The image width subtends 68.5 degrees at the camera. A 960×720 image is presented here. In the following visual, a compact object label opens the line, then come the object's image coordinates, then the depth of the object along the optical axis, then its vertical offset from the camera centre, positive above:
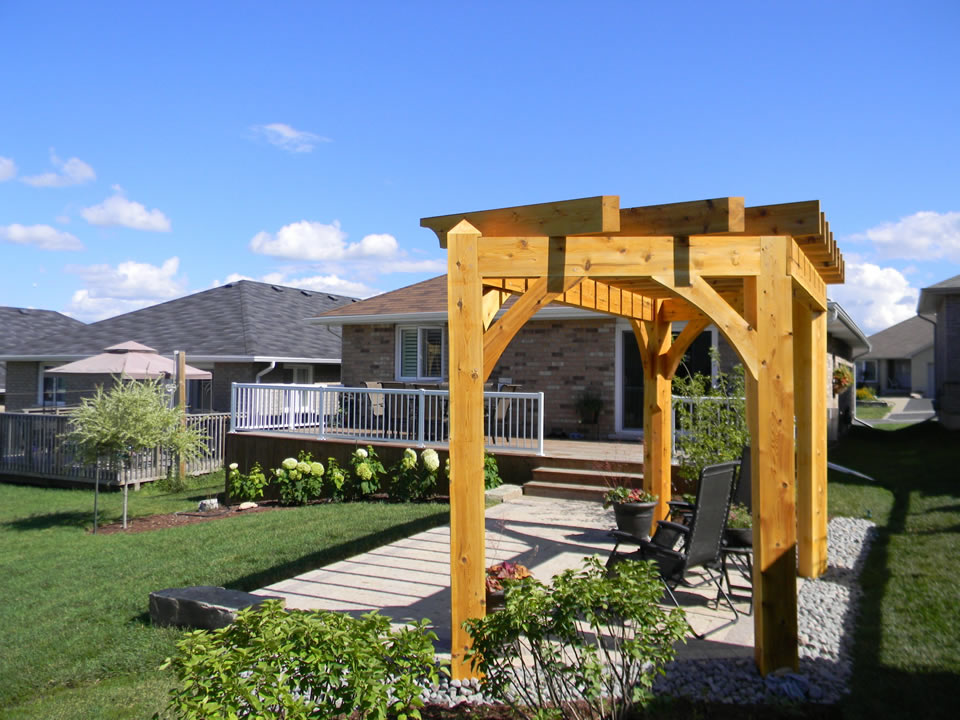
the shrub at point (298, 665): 2.38 -0.99
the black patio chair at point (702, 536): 4.82 -1.00
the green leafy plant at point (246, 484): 11.75 -1.53
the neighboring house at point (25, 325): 27.17 +2.72
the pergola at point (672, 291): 4.00 +0.56
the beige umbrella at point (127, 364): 13.58 +0.55
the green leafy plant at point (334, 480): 11.09 -1.38
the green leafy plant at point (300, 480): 11.20 -1.40
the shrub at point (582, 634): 3.06 -1.04
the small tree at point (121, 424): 10.63 -0.50
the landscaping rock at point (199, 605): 4.74 -1.48
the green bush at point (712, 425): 8.02 -0.35
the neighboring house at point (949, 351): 18.58 +1.22
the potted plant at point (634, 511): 6.94 -1.15
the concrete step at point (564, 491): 9.69 -1.36
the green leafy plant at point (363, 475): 10.93 -1.29
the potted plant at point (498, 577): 4.39 -1.17
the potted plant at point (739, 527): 5.64 -1.09
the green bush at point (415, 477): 10.50 -1.26
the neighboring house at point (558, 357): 13.83 +0.77
